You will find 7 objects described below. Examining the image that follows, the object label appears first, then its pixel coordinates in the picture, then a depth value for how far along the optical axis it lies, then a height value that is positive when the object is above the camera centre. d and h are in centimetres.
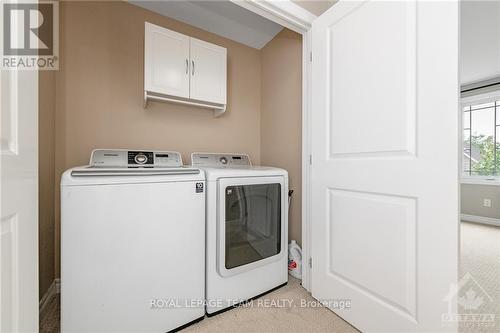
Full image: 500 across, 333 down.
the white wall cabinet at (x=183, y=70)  164 +78
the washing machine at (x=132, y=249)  103 -44
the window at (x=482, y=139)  366 +48
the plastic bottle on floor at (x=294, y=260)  183 -81
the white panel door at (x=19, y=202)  62 -12
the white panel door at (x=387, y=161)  91 +2
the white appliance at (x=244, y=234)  138 -49
